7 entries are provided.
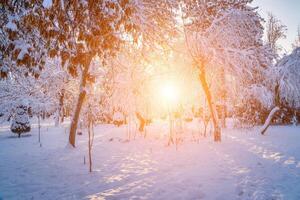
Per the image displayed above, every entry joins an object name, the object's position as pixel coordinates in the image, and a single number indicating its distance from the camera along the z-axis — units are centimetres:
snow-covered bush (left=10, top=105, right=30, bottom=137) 1880
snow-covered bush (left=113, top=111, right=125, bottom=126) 2417
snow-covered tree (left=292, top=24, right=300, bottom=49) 3210
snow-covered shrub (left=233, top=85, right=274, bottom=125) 2166
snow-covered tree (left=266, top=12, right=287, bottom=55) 3117
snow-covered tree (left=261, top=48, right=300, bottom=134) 1723
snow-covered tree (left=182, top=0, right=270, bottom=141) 1215
